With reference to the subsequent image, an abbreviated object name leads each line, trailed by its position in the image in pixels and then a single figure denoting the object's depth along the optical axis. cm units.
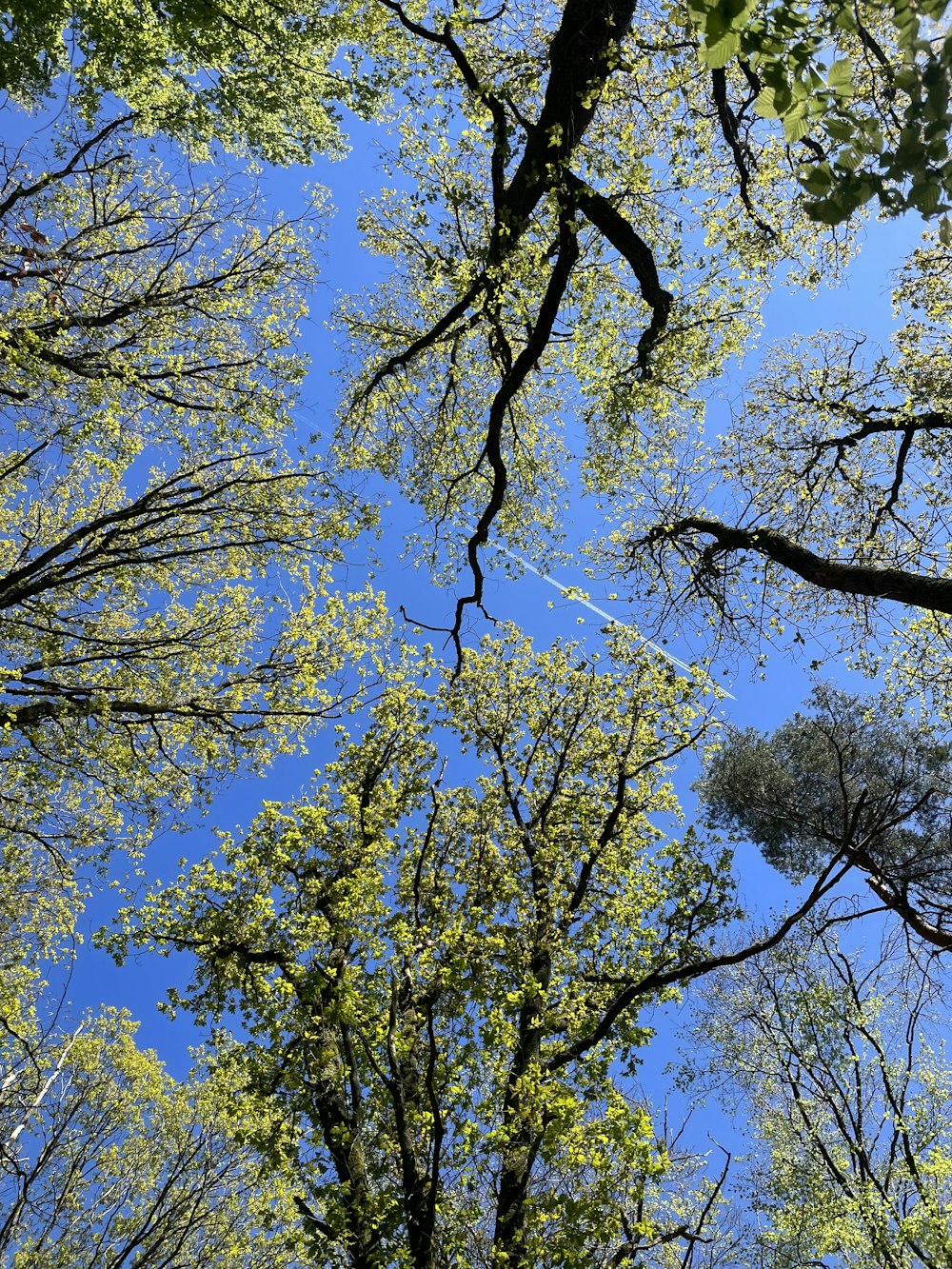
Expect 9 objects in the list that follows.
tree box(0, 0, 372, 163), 870
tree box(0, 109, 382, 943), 975
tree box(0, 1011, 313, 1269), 1218
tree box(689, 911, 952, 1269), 1120
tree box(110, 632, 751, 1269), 607
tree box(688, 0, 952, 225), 181
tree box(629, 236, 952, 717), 1054
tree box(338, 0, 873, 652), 739
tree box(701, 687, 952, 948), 1362
